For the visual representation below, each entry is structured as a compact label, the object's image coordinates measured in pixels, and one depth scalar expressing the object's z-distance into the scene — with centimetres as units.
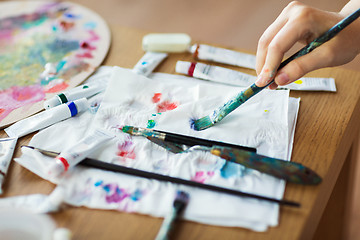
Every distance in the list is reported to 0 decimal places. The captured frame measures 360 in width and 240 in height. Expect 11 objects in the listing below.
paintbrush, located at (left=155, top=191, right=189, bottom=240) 55
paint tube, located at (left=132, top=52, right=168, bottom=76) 87
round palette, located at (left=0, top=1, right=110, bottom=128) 86
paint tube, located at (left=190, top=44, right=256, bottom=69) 91
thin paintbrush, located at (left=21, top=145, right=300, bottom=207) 59
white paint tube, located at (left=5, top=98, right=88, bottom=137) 75
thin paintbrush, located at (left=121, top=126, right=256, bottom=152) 69
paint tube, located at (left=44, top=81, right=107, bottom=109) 80
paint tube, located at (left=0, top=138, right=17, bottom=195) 67
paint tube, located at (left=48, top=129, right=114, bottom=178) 64
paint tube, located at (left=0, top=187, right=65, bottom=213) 60
